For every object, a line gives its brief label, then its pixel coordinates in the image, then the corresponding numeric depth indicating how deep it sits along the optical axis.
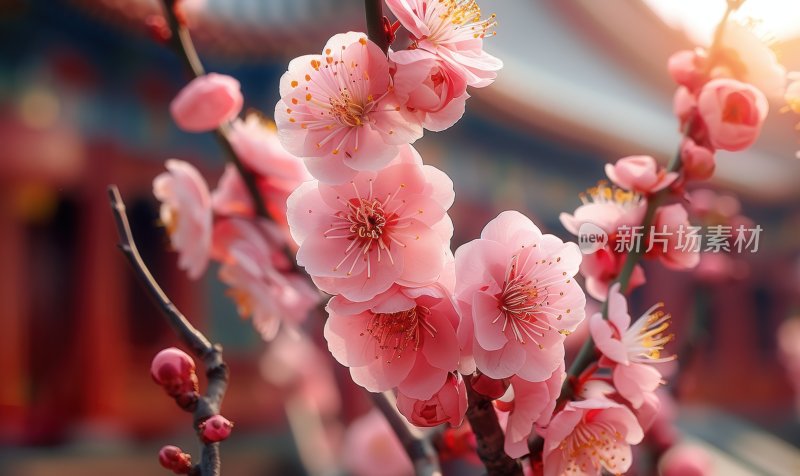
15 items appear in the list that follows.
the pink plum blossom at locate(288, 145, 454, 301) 0.41
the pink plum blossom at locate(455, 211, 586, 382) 0.41
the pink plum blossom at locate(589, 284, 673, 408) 0.42
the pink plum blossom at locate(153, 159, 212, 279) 0.48
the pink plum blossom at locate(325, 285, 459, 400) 0.41
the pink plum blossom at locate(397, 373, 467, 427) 0.41
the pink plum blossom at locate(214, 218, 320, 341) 0.48
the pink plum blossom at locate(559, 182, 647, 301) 0.44
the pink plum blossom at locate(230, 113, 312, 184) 0.48
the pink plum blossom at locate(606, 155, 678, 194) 0.44
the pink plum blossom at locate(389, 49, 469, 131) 0.40
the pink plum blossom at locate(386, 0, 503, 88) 0.41
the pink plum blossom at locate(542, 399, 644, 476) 0.42
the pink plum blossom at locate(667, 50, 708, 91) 0.44
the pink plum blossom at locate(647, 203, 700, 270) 0.44
